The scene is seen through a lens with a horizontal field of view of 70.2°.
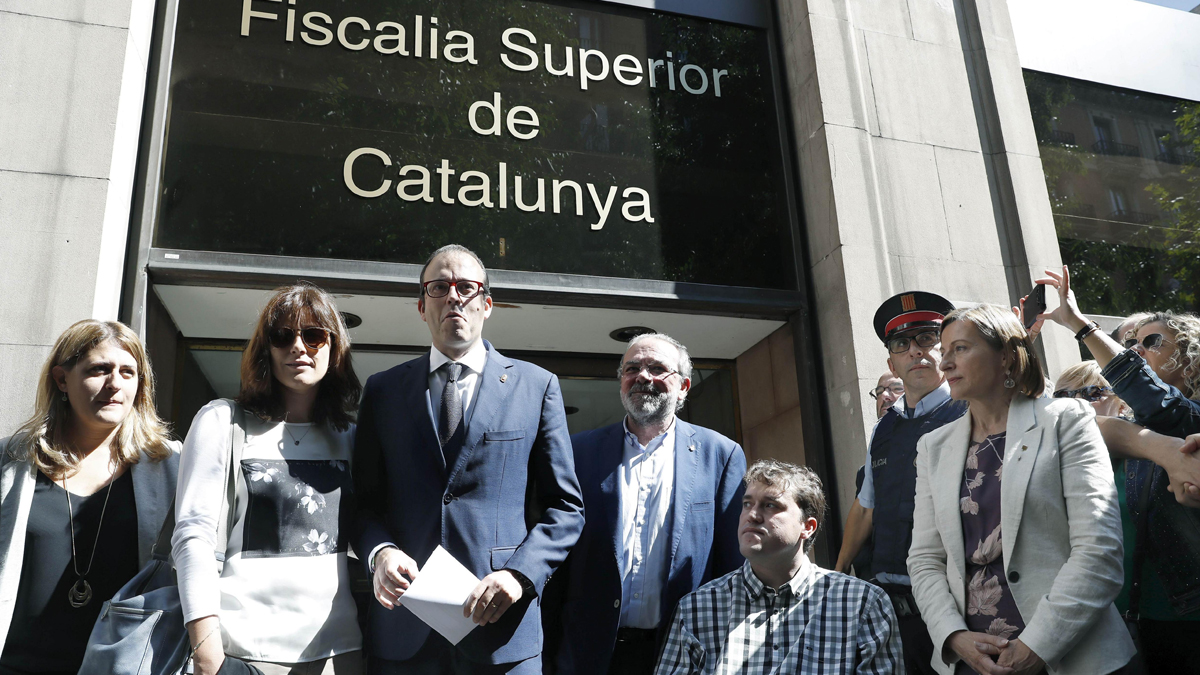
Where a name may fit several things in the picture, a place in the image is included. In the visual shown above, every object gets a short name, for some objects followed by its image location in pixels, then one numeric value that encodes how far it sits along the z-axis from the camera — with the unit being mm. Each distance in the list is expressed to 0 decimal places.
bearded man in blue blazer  3502
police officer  3680
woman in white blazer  2867
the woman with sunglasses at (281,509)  2775
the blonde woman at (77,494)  2928
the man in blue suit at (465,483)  2898
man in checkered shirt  3225
